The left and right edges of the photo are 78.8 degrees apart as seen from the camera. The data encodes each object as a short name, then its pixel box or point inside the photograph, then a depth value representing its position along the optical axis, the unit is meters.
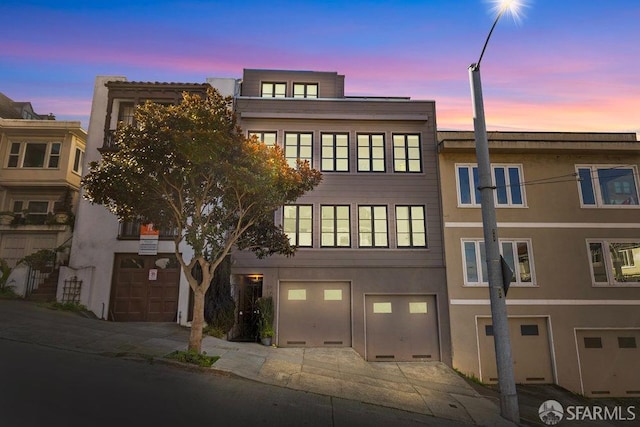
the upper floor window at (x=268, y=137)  16.89
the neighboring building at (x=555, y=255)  14.84
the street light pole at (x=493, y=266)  8.59
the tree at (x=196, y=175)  10.21
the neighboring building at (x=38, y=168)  20.19
